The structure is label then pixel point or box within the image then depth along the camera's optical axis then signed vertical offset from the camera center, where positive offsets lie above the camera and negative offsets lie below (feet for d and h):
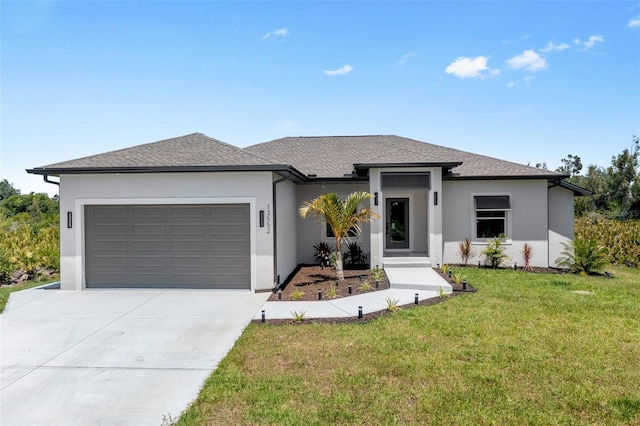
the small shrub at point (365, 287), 32.62 -6.93
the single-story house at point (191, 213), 33.45 +0.14
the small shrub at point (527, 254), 45.68 -5.50
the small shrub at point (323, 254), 45.96 -5.34
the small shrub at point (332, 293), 30.35 -7.07
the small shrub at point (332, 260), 42.78 -5.75
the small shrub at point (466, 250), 46.52 -4.99
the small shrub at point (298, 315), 24.07 -7.18
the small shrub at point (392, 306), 25.98 -7.06
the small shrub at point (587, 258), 42.39 -5.57
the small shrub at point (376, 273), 36.16 -6.61
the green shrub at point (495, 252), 45.37 -5.13
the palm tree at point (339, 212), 34.99 +0.10
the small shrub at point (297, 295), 30.04 -7.10
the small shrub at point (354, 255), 47.19 -5.74
